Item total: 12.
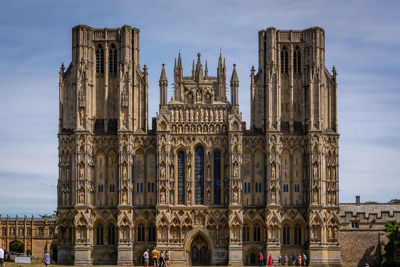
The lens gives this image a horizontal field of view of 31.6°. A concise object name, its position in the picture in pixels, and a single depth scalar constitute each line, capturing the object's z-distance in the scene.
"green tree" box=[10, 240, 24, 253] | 129.66
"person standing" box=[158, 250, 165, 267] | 67.69
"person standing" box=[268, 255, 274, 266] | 76.19
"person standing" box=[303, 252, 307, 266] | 78.31
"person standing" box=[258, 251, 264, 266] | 72.93
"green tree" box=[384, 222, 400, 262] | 79.69
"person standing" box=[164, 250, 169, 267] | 71.95
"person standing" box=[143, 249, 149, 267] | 70.06
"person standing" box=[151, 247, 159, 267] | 68.51
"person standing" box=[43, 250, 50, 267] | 58.68
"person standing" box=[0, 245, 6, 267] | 53.74
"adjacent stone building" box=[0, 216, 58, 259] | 130.88
